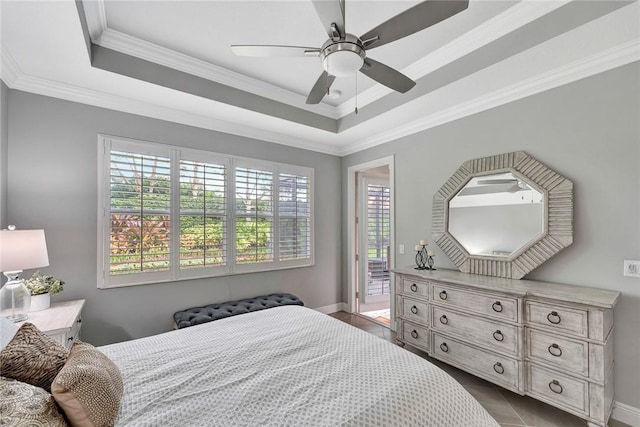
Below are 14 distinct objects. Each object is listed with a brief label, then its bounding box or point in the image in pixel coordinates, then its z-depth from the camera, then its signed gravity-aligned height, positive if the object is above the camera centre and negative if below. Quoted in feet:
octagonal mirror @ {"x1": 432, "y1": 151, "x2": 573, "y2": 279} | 7.61 +0.03
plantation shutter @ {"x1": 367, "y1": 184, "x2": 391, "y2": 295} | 15.74 -1.22
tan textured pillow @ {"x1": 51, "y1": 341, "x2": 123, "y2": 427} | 2.97 -1.92
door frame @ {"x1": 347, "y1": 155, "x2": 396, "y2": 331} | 14.60 -1.00
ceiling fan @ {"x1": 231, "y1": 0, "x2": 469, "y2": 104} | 4.55 +3.21
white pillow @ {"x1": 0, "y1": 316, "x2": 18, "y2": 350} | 4.10 -1.74
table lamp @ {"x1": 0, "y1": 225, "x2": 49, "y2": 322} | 6.16 -0.98
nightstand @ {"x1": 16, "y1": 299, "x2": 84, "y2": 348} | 6.25 -2.41
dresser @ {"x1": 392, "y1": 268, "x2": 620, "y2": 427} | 6.00 -2.92
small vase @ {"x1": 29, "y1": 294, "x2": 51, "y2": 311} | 7.30 -2.18
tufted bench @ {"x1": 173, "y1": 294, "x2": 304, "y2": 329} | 9.37 -3.30
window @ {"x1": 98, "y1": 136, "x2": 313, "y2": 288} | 9.20 +0.09
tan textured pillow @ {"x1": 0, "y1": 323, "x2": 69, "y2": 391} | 3.24 -1.71
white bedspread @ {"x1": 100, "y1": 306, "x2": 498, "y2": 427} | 3.56 -2.42
